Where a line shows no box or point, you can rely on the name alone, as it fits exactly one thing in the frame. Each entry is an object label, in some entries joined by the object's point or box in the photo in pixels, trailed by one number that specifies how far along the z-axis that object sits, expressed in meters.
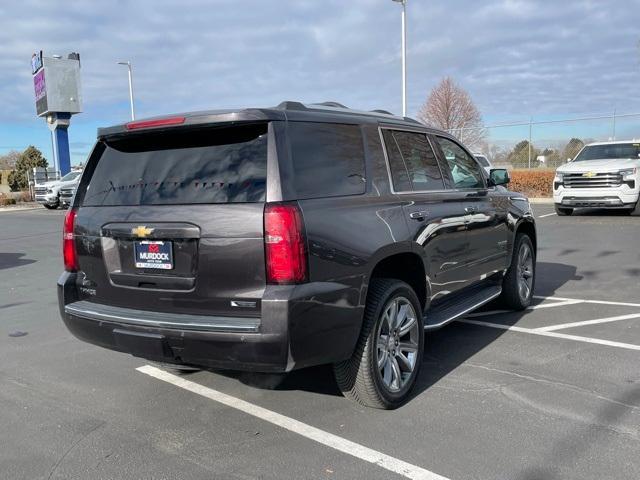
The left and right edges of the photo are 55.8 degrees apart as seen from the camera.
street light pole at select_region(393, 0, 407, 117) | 25.19
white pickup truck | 14.53
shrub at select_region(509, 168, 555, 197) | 23.47
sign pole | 38.28
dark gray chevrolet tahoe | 3.31
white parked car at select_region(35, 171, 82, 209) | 30.20
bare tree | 40.88
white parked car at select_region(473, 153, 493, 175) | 21.55
